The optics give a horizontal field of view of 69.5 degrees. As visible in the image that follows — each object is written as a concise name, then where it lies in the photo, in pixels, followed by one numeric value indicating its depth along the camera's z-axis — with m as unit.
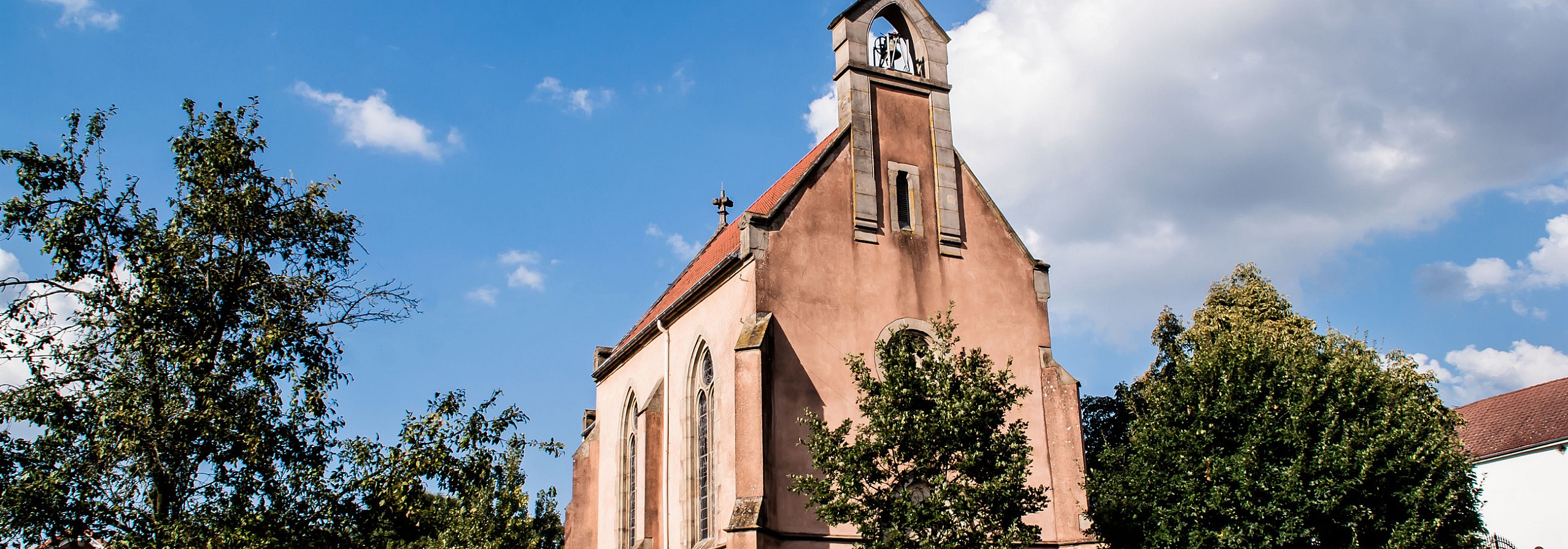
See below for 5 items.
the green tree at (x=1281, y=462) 20.23
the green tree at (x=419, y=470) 18.78
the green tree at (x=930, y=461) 17.05
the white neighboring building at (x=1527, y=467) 38.59
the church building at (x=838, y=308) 21.09
